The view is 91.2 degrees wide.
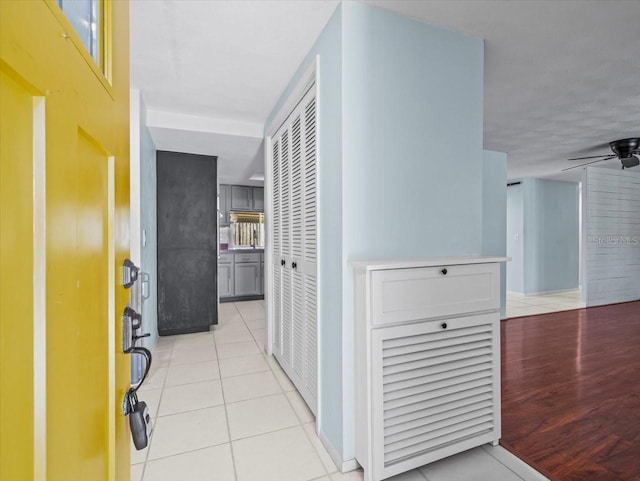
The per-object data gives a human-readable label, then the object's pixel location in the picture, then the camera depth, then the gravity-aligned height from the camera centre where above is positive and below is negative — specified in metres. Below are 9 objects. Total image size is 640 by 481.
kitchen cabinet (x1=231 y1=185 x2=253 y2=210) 6.34 +0.84
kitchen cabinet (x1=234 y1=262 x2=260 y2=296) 6.17 -0.81
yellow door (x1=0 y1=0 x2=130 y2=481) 0.39 -0.02
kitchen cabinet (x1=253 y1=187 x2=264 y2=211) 6.49 +0.82
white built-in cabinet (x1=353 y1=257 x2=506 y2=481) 1.47 -0.62
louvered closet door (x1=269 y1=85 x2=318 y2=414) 2.10 -0.06
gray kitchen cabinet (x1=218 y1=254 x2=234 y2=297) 6.06 -0.75
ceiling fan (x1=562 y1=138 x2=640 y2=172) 4.11 +1.18
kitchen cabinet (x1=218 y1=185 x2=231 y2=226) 6.25 +0.71
